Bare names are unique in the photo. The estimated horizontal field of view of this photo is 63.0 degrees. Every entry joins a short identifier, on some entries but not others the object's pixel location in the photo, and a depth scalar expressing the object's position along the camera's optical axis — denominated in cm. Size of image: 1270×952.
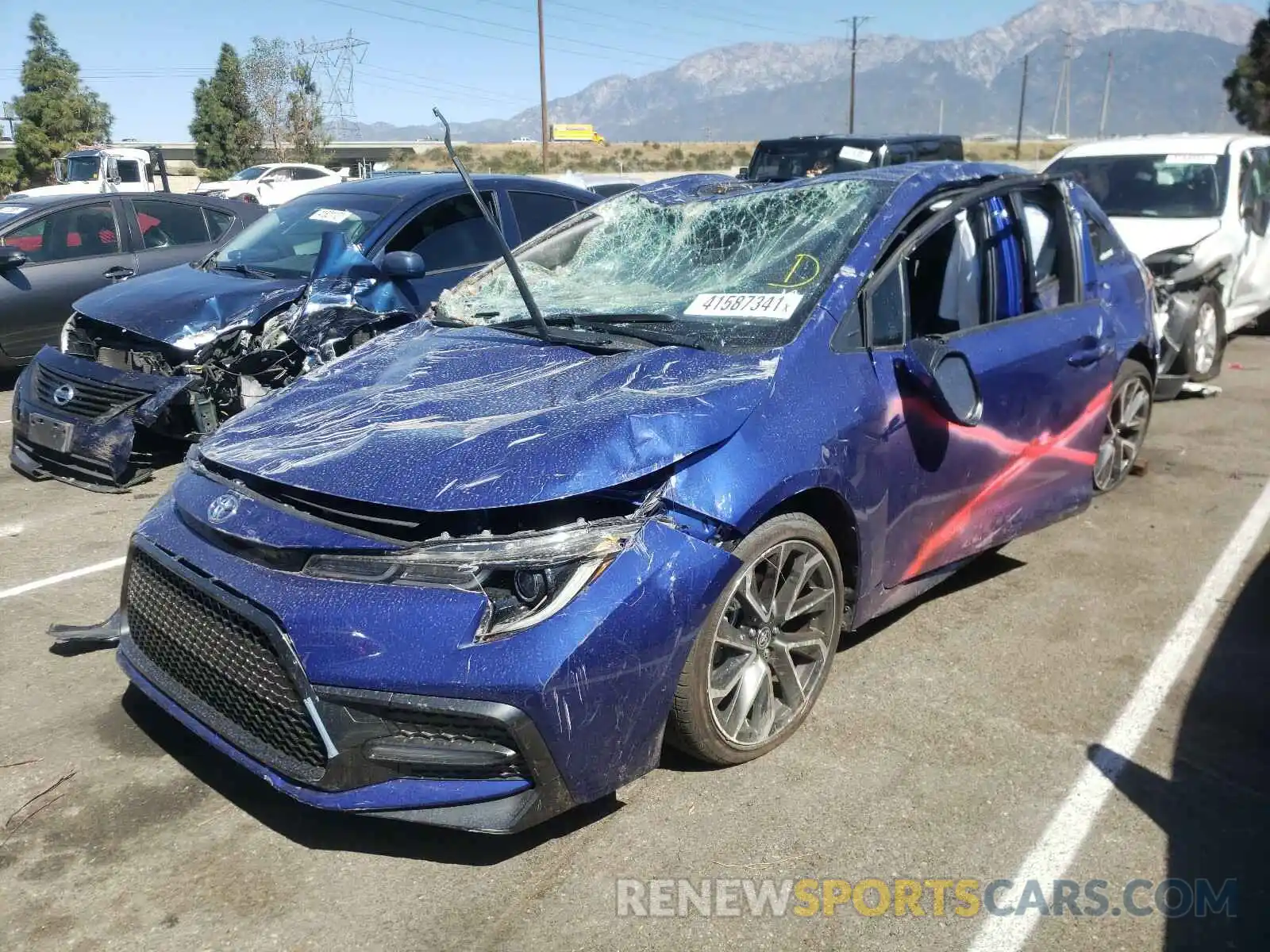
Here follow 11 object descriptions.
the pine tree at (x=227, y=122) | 4688
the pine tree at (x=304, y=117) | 4809
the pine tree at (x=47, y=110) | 4034
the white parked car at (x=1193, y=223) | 778
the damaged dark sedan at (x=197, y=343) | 577
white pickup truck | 2212
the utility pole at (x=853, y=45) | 6322
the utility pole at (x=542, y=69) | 4134
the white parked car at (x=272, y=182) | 2539
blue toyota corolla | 248
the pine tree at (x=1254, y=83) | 3500
